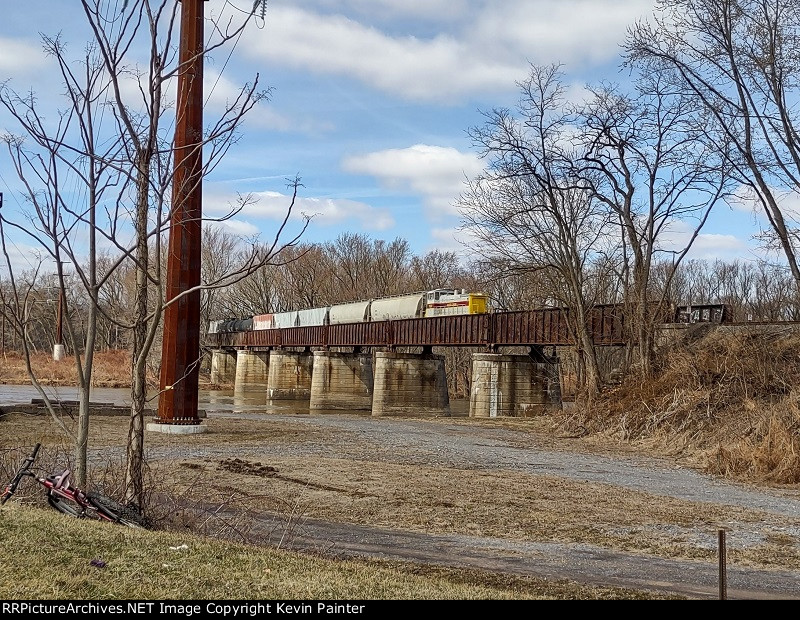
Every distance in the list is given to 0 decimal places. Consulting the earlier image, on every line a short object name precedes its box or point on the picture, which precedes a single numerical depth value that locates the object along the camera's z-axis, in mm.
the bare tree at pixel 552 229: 32719
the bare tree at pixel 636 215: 29531
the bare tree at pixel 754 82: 26078
